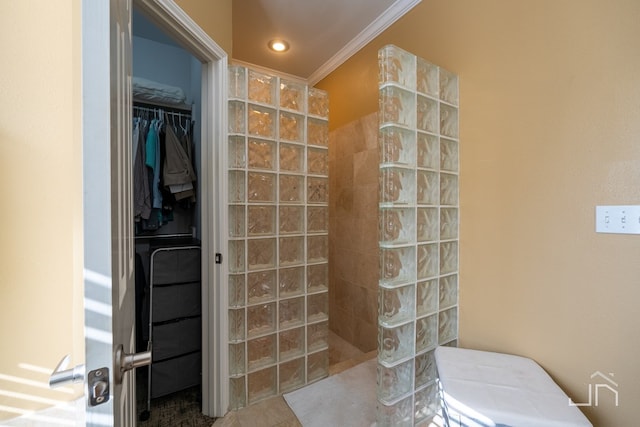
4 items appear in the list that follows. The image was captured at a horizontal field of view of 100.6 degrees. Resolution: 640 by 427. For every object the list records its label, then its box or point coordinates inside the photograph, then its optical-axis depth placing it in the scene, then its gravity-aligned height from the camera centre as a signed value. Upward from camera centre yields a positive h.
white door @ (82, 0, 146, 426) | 0.42 -0.02
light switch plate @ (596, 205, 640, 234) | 0.99 -0.03
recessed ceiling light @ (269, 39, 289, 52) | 2.37 +1.49
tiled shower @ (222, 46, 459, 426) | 1.30 -0.15
